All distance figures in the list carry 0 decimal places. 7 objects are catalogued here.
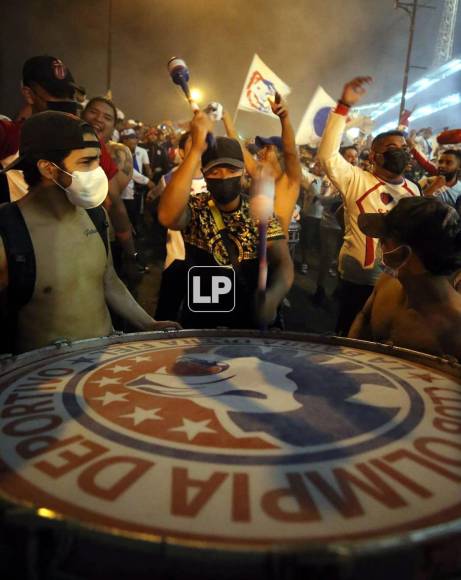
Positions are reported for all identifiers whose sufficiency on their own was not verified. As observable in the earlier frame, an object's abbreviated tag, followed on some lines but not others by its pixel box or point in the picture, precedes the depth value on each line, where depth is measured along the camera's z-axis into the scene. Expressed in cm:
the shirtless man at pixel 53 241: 223
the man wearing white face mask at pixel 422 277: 220
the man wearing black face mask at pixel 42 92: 347
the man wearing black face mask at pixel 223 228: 281
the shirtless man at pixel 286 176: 336
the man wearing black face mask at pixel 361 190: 394
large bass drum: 83
